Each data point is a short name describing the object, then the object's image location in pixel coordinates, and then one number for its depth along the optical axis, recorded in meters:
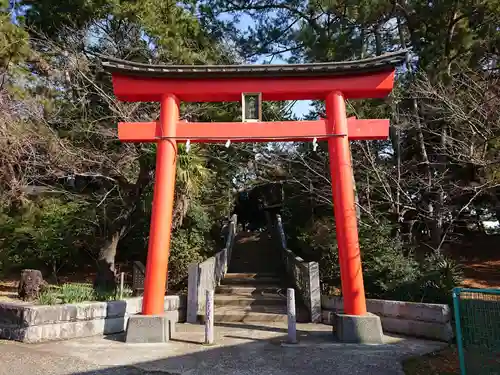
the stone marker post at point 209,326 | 6.80
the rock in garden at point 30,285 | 8.58
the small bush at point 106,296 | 8.03
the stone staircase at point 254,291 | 8.86
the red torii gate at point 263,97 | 7.55
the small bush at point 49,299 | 7.15
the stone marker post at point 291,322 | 6.80
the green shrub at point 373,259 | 8.40
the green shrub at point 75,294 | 7.46
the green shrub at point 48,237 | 12.62
